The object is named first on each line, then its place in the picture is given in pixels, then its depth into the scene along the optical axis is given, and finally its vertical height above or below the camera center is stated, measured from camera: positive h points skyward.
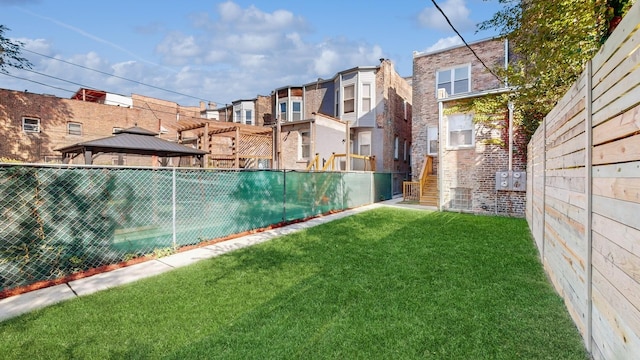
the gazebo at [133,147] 8.19 +0.90
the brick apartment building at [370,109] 17.70 +4.40
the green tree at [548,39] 5.83 +3.03
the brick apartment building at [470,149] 10.41 +0.98
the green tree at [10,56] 13.09 +5.68
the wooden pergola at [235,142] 12.38 +1.60
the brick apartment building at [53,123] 17.53 +3.71
